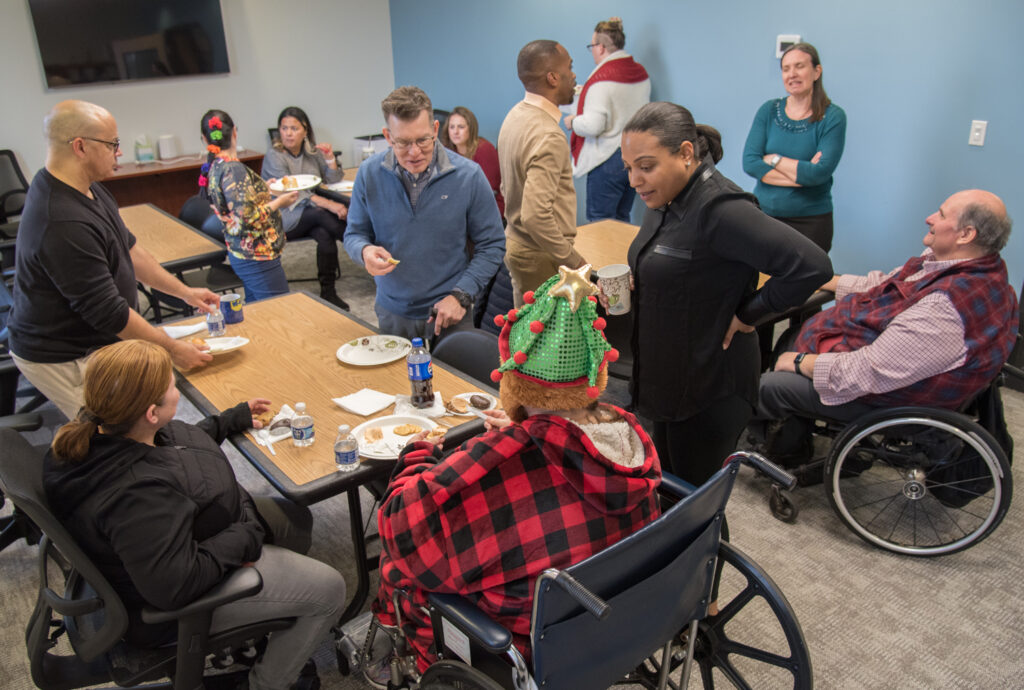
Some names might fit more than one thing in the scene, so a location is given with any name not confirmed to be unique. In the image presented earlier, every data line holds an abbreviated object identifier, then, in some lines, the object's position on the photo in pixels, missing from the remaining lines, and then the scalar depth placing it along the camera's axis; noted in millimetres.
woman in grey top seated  5090
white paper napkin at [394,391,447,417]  2166
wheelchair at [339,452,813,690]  1363
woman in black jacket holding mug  1903
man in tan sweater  2873
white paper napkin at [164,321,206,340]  2691
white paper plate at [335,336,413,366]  2502
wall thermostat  4328
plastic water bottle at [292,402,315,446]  2023
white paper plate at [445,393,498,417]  2178
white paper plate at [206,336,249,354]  2590
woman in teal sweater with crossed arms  3729
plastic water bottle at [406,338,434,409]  2148
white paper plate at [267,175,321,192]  4300
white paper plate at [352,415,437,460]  1957
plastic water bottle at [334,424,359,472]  1910
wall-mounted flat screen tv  6012
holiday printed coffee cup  2230
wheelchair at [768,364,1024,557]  2410
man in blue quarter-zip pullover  2697
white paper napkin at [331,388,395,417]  2191
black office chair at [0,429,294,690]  1552
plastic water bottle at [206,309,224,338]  2720
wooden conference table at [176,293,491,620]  1928
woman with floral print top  3471
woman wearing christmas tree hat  1411
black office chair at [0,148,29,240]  5555
